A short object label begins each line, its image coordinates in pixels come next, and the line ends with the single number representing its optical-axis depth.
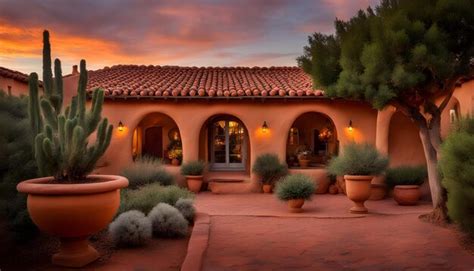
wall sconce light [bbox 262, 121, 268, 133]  15.90
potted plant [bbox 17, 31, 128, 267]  5.93
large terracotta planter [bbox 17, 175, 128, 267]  5.91
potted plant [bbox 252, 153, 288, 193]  15.26
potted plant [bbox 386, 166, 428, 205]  12.85
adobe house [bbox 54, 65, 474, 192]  15.46
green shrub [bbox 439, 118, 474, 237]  7.11
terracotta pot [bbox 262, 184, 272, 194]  15.39
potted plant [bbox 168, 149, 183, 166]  17.31
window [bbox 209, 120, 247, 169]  18.33
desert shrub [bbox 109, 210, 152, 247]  7.09
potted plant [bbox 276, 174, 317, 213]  11.66
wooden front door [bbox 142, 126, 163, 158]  19.80
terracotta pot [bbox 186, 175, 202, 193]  15.52
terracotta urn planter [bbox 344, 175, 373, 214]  11.31
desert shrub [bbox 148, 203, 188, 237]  7.98
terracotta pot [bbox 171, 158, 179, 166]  17.22
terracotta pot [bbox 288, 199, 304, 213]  11.70
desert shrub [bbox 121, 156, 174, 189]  13.34
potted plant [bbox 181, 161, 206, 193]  15.53
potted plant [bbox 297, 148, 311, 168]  17.23
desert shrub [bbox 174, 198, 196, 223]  9.30
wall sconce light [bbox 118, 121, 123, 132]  15.94
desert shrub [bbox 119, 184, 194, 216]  8.90
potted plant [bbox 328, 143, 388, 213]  11.33
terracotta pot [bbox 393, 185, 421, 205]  12.82
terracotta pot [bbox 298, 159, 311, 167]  17.22
